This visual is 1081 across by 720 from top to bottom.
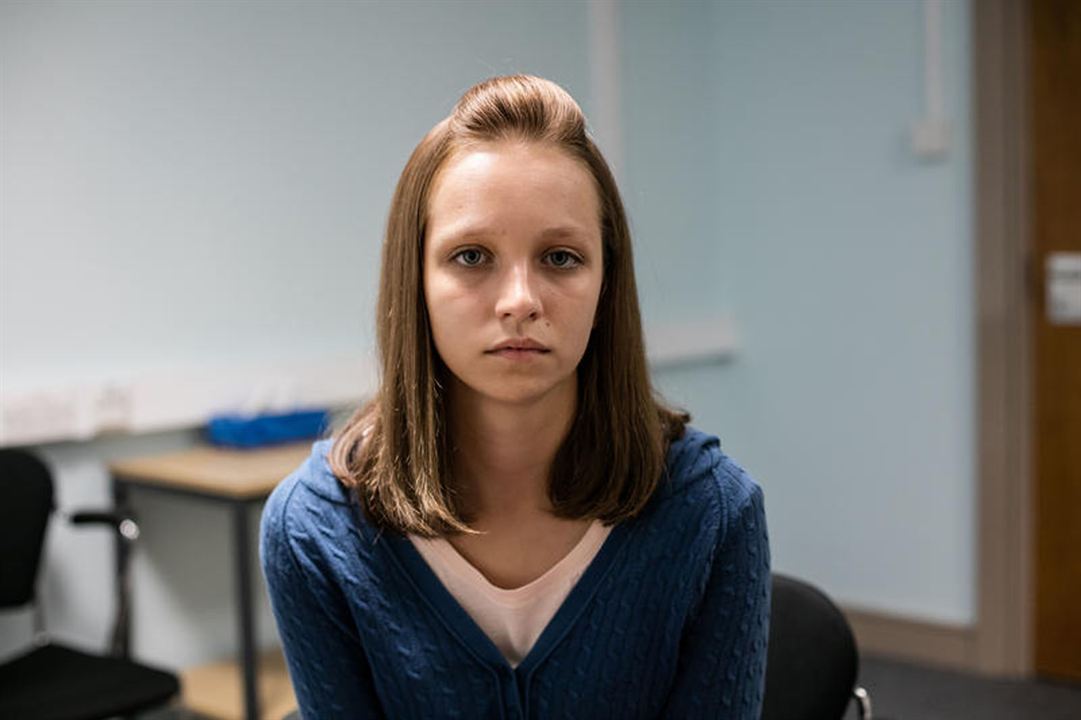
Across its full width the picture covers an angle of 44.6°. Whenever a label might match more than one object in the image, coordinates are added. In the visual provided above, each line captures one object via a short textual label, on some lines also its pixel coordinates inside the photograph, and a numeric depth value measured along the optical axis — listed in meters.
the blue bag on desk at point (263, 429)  2.83
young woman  1.15
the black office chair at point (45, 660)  2.19
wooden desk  2.49
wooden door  3.23
